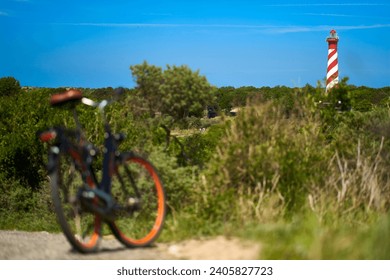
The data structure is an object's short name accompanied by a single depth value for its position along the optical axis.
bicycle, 12.26
